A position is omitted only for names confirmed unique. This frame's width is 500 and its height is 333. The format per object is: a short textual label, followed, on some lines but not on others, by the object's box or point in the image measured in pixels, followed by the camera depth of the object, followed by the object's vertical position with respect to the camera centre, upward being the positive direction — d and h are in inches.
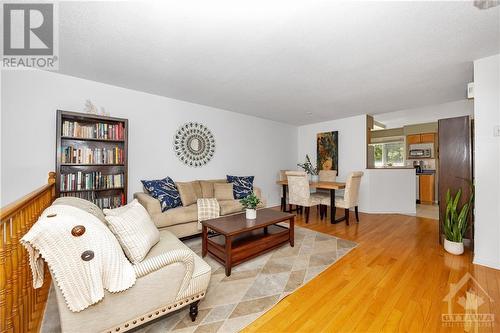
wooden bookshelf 101.9 +4.5
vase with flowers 180.8 -1.3
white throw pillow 55.5 -19.3
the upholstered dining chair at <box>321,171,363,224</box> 145.3 -21.3
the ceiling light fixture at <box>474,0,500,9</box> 57.4 +47.5
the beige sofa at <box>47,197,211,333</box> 43.9 -32.9
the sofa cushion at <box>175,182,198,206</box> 129.0 -17.6
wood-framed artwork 209.2 +17.9
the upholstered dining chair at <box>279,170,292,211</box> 191.8 -26.8
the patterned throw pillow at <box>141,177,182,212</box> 118.8 -16.0
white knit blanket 39.0 -19.2
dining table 150.3 -15.3
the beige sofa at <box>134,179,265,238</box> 110.6 -28.5
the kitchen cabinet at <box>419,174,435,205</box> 222.4 -23.8
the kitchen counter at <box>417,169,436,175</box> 227.4 -5.4
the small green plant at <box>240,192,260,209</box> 104.3 -18.5
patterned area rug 57.4 -44.7
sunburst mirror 149.9 +17.3
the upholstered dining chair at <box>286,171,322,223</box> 152.6 -19.4
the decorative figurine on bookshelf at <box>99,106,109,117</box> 118.1 +31.8
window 252.2 +17.1
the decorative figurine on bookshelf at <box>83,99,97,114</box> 113.7 +33.4
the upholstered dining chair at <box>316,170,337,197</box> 196.4 -9.1
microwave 233.1 +16.9
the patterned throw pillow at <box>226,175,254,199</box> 158.7 -15.8
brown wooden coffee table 87.0 -36.5
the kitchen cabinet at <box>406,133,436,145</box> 228.1 +34.3
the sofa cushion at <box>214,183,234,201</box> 150.3 -19.1
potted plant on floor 98.3 -28.5
